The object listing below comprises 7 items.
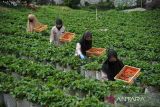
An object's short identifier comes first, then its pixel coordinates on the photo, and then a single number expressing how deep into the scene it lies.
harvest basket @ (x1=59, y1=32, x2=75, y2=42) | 17.84
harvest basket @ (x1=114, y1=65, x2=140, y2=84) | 11.48
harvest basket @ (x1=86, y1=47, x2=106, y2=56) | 14.77
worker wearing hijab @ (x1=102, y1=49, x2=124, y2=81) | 11.51
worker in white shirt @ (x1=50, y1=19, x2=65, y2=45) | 17.43
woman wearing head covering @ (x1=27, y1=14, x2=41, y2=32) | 20.28
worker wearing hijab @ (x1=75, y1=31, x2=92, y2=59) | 14.53
